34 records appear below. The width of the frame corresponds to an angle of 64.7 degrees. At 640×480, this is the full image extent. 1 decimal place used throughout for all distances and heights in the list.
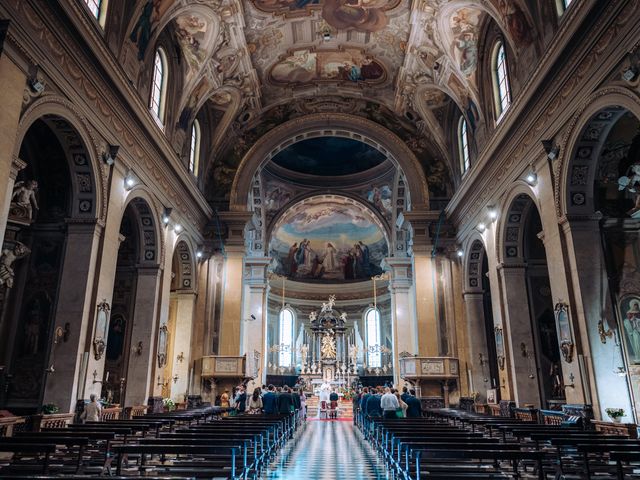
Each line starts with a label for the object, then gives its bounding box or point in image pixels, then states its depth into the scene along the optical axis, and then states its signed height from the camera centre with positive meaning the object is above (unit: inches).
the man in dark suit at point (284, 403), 563.5 -10.5
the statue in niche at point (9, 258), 365.3 +97.4
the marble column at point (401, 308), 905.5 +153.7
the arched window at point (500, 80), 578.6 +354.1
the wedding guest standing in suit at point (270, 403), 554.6 -10.2
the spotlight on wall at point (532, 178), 493.0 +201.7
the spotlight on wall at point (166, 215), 612.1 +208.9
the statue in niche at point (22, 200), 369.7 +137.3
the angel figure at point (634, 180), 333.4 +136.7
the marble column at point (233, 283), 771.4 +167.4
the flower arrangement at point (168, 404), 625.3 -12.2
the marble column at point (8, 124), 311.4 +163.3
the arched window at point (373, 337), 1418.6 +152.3
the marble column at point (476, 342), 706.2 +69.2
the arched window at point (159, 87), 595.2 +356.6
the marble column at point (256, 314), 931.9 +149.1
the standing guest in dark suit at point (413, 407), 502.0 -13.9
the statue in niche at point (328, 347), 1329.0 +116.1
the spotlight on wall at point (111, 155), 462.4 +212.2
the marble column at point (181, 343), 706.2 +69.8
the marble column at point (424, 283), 775.7 +167.6
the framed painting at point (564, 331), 425.1 +50.1
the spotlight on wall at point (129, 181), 502.9 +205.6
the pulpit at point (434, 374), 735.1 +25.6
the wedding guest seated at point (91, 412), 397.1 -13.5
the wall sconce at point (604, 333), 401.1 +44.5
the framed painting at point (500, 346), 584.4 +51.8
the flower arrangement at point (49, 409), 373.1 -10.3
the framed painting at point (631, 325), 394.3 +50.8
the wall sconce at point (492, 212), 602.2 +207.1
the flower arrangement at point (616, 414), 356.5 -15.2
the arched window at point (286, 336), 1421.0 +155.8
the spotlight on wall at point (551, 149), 445.8 +207.8
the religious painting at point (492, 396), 622.2 -4.7
